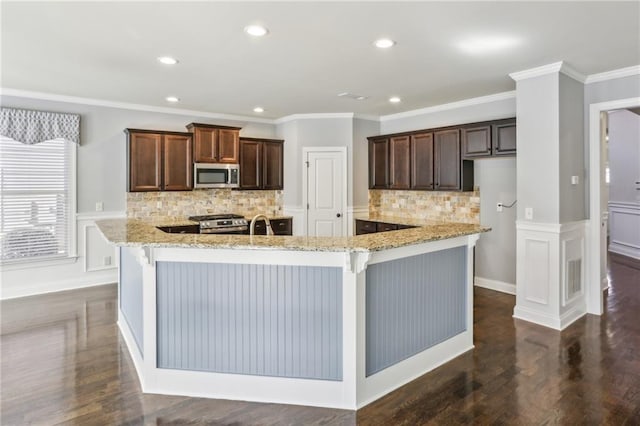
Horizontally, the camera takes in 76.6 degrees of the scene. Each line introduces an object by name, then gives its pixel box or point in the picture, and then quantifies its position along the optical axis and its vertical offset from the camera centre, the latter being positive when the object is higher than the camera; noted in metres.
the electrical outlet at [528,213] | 4.03 +0.02
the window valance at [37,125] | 4.77 +1.13
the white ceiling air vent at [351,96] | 4.99 +1.51
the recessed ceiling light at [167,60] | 3.58 +1.42
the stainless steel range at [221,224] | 5.52 -0.09
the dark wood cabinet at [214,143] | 5.79 +1.09
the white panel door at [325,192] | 6.33 +0.38
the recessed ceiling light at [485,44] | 3.14 +1.37
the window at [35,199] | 4.85 +0.24
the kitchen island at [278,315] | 2.50 -0.64
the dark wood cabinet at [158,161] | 5.41 +0.78
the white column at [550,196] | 3.82 +0.19
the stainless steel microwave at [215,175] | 5.83 +0.62
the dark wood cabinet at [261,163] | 6.34 +0.86
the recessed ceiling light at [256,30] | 2.92 +1.37
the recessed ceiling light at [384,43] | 3.16 +1.38
